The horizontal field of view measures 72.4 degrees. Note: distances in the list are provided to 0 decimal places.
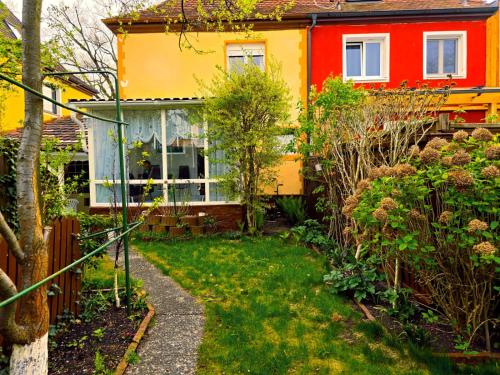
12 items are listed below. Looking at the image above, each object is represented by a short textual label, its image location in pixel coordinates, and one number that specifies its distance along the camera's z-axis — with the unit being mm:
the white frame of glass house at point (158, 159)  9273
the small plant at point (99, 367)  2863
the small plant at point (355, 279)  4438
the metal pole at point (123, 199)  3784
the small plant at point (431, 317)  3123
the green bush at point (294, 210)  8883
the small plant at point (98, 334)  3498
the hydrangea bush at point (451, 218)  2689
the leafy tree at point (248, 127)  7844
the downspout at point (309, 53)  11875
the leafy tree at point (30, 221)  2365
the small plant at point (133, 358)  3128
